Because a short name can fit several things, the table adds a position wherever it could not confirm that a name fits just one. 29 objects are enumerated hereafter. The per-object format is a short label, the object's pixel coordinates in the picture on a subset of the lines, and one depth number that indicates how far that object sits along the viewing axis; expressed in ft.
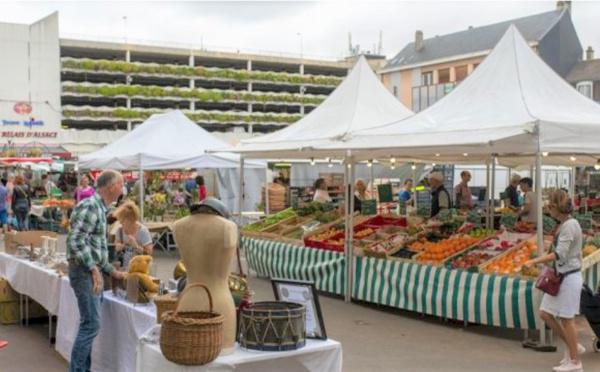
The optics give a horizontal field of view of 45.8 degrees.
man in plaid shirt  16.92
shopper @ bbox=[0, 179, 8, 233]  58.82
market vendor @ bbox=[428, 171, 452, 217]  36.84
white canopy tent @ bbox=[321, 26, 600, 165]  23.90
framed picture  13.57
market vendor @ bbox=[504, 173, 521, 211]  49.26
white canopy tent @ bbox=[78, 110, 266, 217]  47.34
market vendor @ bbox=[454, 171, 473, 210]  45.46
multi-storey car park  246.68
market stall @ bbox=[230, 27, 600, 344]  24.04
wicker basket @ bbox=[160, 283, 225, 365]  11.19
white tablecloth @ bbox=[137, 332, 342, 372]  11.89
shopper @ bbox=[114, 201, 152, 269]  21.98
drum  12.44
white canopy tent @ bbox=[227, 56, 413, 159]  33.68
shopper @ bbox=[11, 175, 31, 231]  60.44
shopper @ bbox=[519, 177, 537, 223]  33.04
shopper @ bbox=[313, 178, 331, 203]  42.14
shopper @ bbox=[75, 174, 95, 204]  50.60
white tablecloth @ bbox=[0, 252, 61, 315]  21.57
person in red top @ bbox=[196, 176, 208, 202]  53.98
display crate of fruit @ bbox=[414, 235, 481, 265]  27.58
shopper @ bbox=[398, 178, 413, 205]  67.26
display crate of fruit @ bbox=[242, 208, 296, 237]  38.58
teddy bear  16.79
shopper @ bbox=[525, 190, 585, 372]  20.35
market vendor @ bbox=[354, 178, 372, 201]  44.45
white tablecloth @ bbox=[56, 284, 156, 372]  16.40
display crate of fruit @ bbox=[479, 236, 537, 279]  24.94
